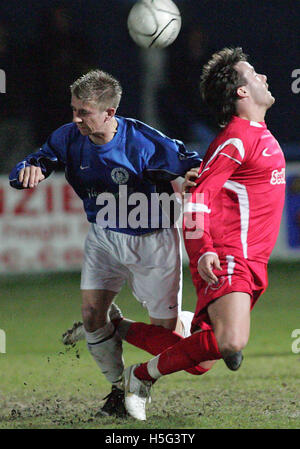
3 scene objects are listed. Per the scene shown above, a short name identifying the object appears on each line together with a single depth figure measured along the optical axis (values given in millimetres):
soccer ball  13617
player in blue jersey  8914
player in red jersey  7930
